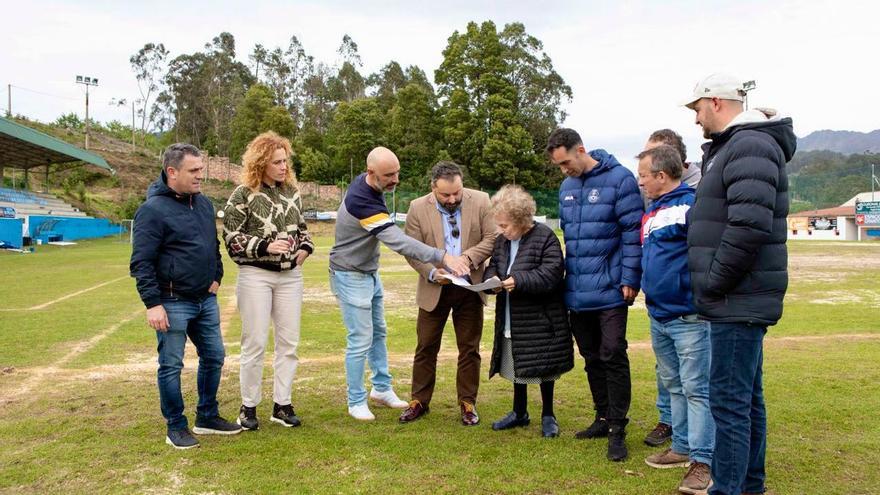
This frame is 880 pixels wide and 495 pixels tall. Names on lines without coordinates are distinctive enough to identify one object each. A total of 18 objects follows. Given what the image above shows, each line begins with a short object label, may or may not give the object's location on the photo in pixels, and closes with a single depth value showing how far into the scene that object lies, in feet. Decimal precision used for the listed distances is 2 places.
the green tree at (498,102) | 177.21
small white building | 165.89
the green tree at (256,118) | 198.70
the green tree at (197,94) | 238.89
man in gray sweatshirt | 15.02
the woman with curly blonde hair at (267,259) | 14.61
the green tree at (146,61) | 236.22
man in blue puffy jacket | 13.30
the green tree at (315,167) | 190.39
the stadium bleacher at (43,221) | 96.89
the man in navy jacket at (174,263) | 13.47
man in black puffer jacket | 9.43
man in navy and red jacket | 11.82
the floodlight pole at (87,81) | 199.62
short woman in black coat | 14.01
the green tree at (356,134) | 191.83
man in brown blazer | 15.72
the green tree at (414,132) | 191.31
